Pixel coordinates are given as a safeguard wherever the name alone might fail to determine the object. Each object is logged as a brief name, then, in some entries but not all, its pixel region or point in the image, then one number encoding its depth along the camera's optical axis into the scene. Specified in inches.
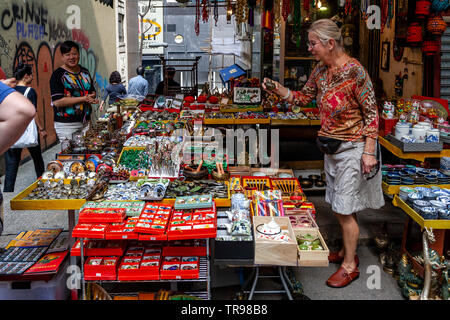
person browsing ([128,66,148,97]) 374.9
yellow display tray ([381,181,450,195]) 155.3
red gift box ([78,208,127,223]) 124.3
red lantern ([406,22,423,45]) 271.9
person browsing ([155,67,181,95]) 380.2
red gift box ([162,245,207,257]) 130.0
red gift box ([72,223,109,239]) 119.7
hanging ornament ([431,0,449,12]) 243.8
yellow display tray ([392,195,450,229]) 133.0
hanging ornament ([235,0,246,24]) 299.4
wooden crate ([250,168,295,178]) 182.1
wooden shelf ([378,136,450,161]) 161.6
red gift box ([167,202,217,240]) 118.8
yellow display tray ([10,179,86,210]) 130.7
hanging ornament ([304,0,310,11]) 267.0
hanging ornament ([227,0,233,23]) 339.5
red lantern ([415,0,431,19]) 251.4
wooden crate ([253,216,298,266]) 117.8
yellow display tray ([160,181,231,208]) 136.6
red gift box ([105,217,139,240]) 120.3
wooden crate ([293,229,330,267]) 119.5
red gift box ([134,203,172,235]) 119.2
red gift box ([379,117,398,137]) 181.3
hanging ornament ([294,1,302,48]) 297.9
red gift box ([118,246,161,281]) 123.7
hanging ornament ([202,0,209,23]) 280.2
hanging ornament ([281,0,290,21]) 266.8
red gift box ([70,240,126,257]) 126.8
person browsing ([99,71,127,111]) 358.3
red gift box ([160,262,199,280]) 123.4
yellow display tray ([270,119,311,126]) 241.8
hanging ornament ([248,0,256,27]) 381.5
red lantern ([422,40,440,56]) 264.8
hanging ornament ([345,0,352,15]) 263.2
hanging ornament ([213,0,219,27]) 331.4
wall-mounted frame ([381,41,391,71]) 363.8
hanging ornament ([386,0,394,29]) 252.5
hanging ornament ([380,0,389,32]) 256.8
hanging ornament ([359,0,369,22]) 265.0
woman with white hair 134.5
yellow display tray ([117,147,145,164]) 180.0
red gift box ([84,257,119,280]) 124.0
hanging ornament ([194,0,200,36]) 294.3
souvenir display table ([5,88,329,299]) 119.8
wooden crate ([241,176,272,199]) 155.4
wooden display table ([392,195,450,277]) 133.2
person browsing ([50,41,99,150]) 200.8
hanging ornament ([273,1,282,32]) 310.2
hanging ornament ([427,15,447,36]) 253.3
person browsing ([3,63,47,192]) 227.0
